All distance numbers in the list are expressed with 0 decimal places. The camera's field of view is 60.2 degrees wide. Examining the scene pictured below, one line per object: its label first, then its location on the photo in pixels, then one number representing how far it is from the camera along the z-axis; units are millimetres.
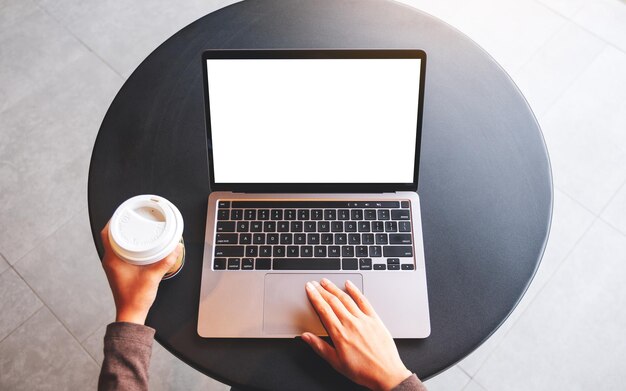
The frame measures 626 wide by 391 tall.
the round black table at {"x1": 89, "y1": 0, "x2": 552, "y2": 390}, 946
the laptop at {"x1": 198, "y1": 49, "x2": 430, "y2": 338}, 945
